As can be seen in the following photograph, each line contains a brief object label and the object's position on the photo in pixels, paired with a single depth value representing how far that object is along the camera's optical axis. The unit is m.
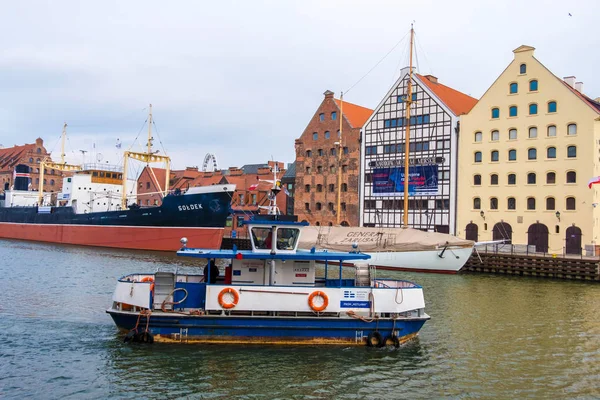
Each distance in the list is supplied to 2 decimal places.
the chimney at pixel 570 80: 48.44
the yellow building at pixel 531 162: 43.25
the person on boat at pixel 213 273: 17.91
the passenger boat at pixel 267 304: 16.53
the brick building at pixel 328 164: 58.69
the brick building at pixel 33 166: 108.81
